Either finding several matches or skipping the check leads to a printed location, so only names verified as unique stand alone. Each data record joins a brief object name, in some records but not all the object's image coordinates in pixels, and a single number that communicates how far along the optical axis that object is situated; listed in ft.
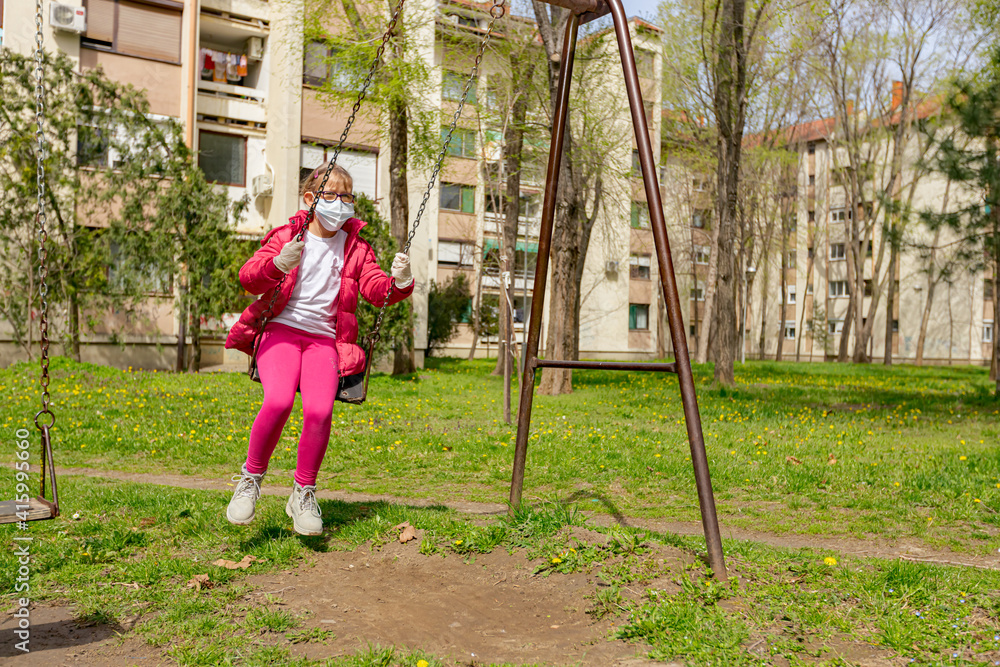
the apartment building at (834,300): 164.66
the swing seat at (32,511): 10.21
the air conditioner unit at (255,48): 82.02
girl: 14.30
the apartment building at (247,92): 68.03
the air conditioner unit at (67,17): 66.74
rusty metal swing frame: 13.23
